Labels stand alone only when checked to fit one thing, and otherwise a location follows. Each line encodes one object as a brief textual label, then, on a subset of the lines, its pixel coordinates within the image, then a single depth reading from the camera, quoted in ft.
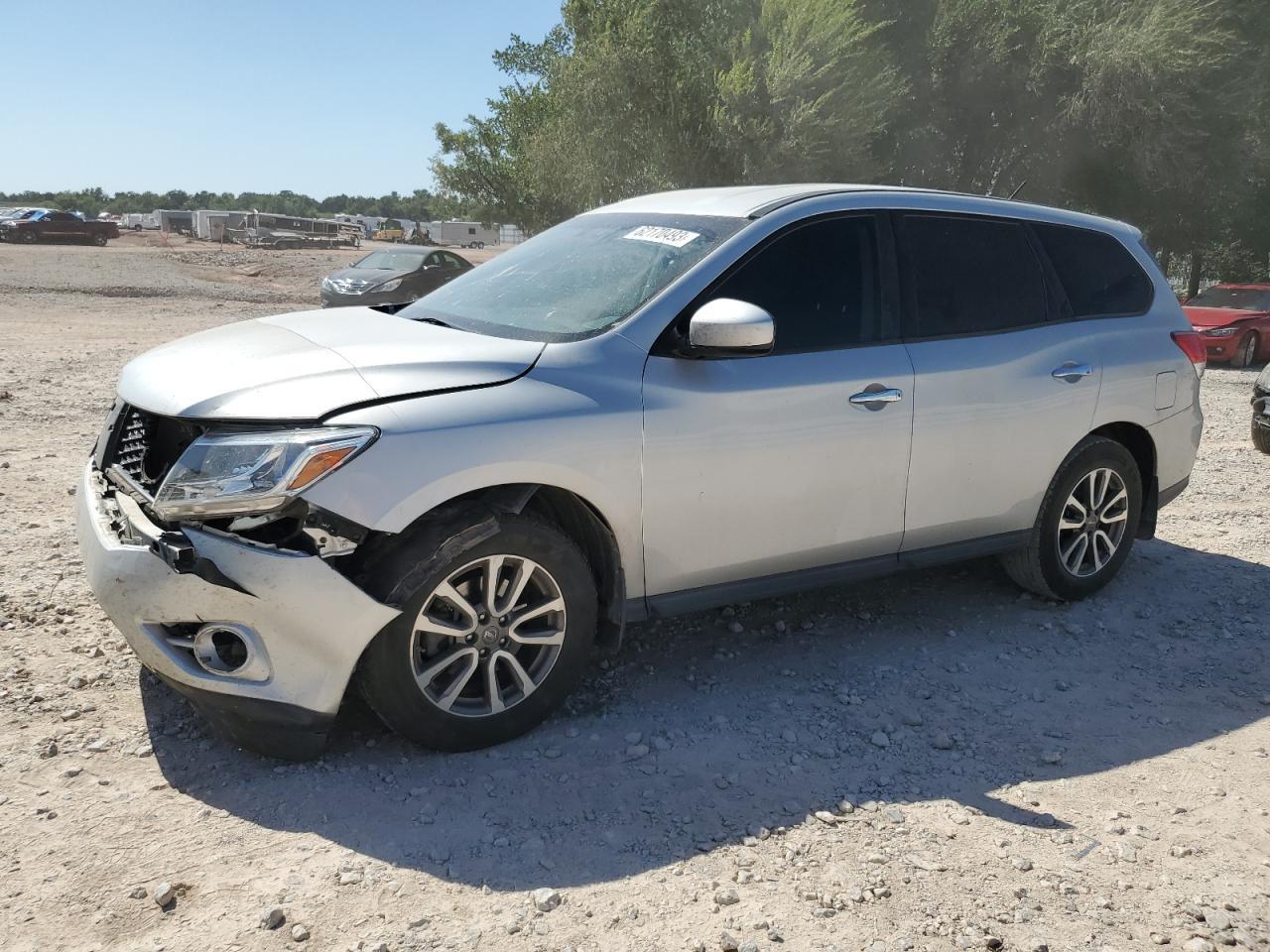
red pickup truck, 146.41
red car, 53.31
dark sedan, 65.16
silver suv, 10.33
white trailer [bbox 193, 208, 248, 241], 205.16
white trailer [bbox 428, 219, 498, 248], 282.97
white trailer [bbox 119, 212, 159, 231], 264.74
